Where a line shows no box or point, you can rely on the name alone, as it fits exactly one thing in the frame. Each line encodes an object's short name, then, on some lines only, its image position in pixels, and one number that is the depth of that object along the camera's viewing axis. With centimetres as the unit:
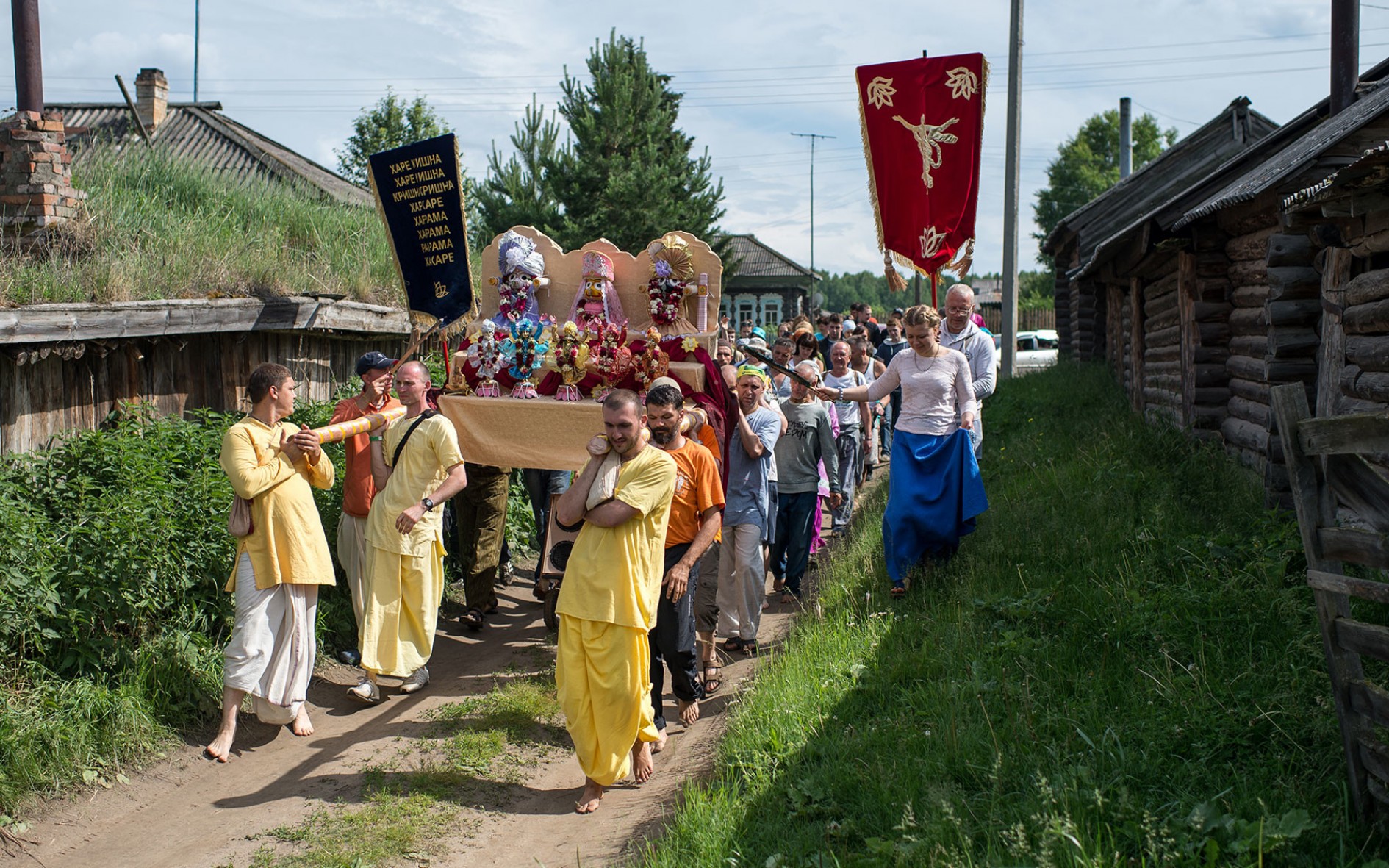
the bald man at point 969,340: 747
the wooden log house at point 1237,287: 701
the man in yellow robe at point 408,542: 619
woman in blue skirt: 697
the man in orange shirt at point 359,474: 679
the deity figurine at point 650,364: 734
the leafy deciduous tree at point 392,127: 2702
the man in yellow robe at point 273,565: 553
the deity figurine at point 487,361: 751
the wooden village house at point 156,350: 648
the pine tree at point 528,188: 2531
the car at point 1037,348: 3238
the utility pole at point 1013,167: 1719
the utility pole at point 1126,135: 3003
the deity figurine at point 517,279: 787
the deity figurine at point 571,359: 728
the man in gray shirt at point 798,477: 780
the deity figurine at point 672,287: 780
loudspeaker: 591
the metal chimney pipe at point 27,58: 862
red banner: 785
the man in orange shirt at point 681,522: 551
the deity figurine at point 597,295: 777
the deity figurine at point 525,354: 743
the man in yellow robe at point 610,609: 495
